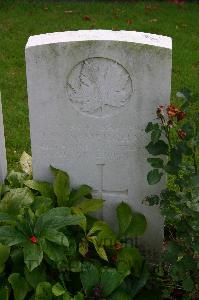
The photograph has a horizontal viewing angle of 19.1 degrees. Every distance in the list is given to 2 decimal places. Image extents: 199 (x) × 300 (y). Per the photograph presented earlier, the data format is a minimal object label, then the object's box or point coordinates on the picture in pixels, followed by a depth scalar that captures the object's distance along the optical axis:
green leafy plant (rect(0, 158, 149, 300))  3.01
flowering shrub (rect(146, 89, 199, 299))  3.08
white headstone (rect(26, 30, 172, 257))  3.19
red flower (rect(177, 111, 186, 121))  3.10
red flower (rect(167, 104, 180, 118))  3.07
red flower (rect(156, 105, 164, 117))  3.16
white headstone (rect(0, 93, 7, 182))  3.69
